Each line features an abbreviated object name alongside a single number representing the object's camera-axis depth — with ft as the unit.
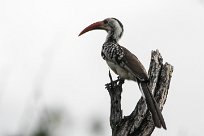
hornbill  36.47
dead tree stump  35.73
